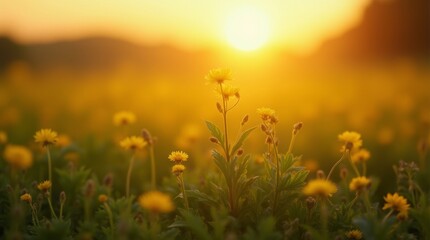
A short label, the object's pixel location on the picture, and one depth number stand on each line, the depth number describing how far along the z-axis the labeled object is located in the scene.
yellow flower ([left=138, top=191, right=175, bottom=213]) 1.46
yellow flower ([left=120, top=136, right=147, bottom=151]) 2.16
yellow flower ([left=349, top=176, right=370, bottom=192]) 1.83
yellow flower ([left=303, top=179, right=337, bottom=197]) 1.55
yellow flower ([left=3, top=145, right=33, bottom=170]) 1.68
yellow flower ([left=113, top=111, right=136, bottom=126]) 2.72
